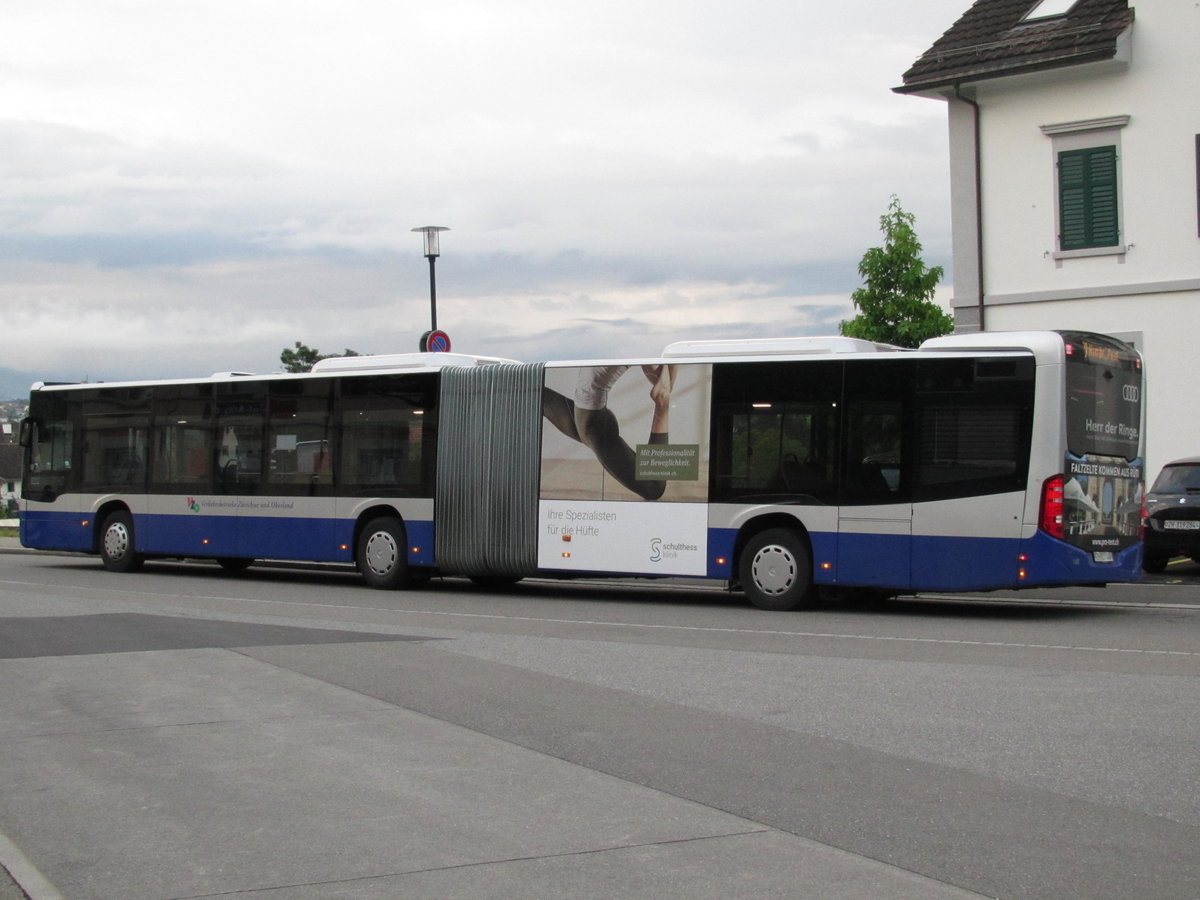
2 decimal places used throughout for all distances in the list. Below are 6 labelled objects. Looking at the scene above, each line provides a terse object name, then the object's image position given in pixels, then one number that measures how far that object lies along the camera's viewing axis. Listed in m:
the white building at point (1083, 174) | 24.31
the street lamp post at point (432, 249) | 27.81
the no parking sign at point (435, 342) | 24.95
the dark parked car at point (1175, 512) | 20.69
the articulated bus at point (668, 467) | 15.63
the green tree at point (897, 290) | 43.12
